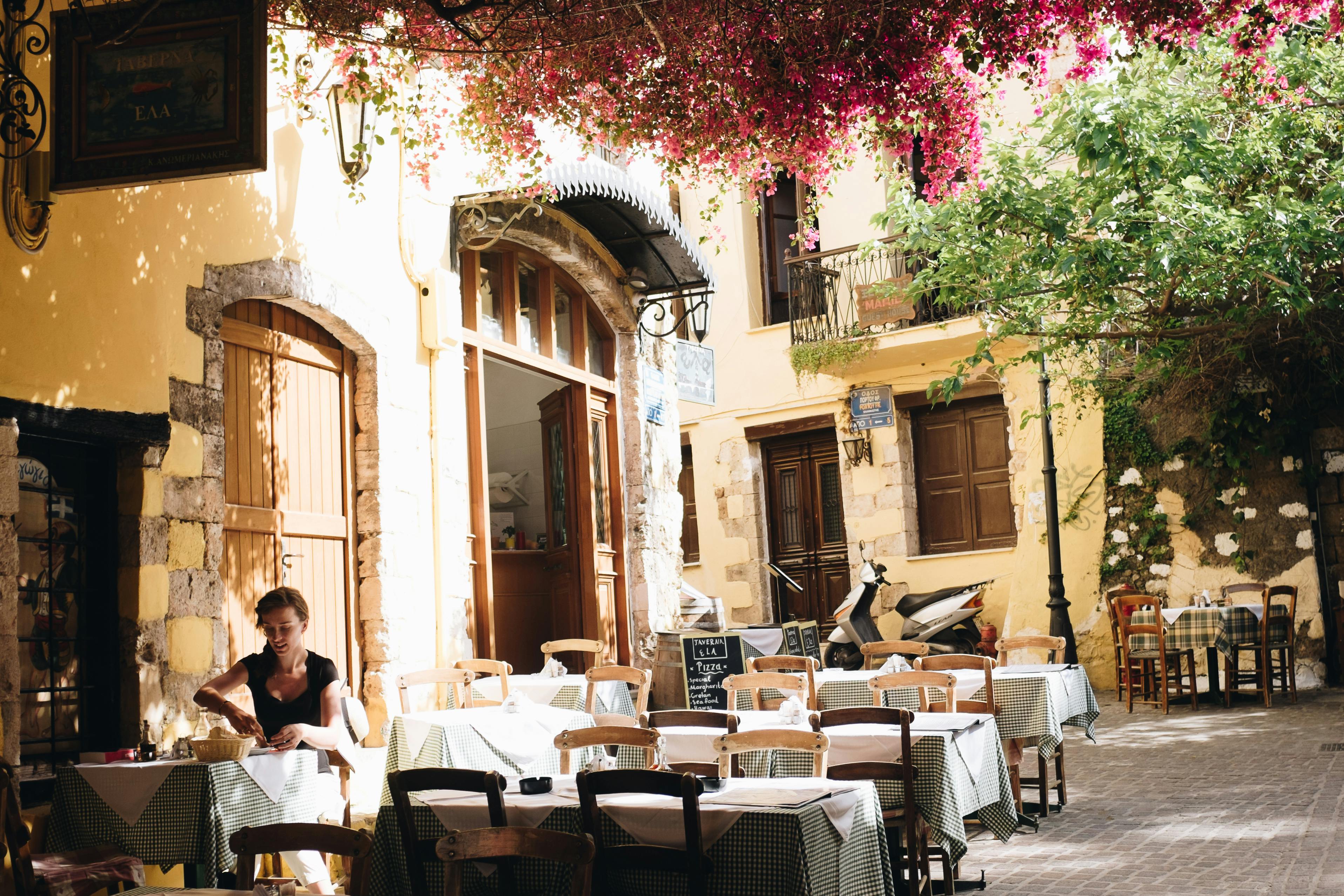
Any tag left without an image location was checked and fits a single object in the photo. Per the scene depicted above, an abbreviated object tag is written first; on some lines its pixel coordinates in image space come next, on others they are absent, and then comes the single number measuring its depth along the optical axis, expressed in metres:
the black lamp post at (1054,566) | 12.19
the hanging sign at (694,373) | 11.52
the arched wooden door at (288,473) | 6.62
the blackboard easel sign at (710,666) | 9.61
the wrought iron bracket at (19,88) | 5.11
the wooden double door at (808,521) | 16.11
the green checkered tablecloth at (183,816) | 4.43
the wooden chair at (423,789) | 3.79
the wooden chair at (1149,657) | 10.50
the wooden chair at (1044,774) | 6.59
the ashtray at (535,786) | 4.10
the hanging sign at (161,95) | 4.22
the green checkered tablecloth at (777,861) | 3.45
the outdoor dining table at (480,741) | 5.91
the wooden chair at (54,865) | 3.89
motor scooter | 12.98
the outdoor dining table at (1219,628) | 10.55
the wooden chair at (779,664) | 6.92
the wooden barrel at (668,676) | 9.97
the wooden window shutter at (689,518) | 17.06
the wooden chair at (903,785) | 4.61
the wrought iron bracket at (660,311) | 10.95
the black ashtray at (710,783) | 3.98
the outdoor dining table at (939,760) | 4.82
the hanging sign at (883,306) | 14.39
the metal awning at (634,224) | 8.58
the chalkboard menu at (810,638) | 10.57
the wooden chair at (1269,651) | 10.58
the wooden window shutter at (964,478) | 14.86
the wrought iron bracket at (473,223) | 8.74
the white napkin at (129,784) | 4.53
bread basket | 4.46
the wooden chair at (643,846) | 3.50
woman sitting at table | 5.02
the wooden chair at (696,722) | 4.56
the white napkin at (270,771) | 4.57
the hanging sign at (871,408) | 15.15
